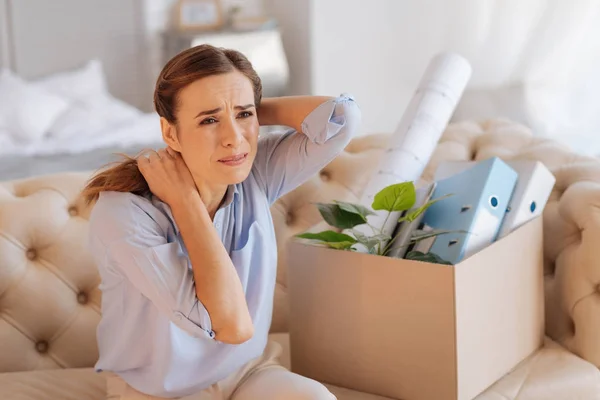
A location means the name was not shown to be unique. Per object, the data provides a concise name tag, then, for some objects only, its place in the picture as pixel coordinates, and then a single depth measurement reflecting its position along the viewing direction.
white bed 3.78
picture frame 5.30
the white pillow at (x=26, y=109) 4.03
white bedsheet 3.76
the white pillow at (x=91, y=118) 4.10
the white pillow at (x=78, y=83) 4.44
